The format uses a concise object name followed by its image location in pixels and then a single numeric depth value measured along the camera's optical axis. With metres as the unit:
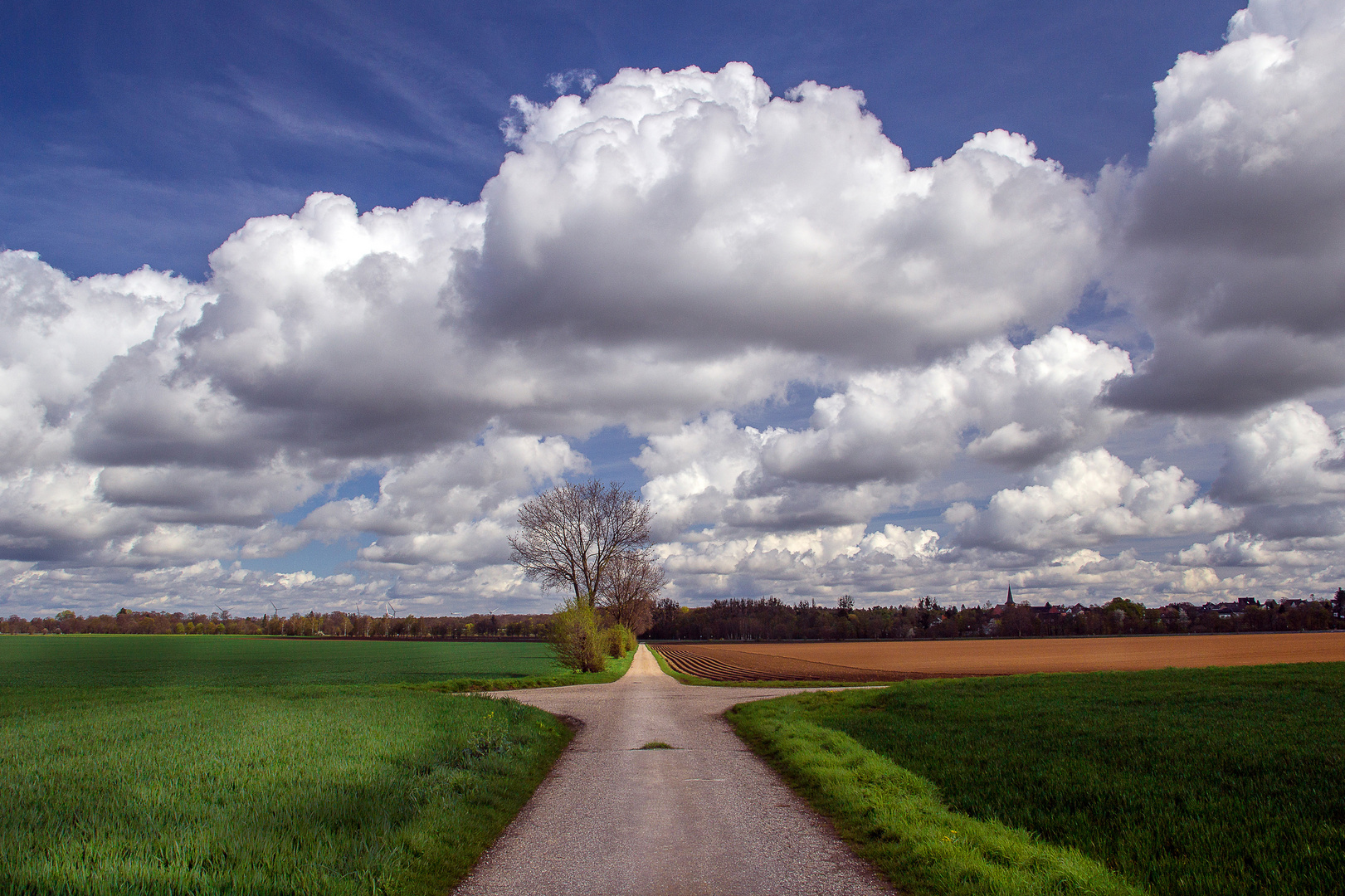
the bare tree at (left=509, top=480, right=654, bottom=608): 53.12
